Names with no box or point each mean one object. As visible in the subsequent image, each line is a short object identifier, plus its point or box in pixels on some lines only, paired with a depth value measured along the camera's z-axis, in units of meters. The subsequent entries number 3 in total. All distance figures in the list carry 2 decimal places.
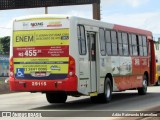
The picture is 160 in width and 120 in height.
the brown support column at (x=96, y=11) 42.69
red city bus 16.73
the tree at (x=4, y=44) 127.76
